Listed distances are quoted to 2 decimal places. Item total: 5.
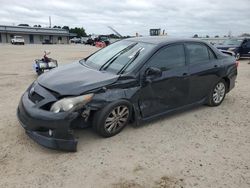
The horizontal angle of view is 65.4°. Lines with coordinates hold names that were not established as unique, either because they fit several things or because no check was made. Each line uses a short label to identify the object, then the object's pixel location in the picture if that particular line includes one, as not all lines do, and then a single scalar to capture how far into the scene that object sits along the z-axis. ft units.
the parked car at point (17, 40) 114.18
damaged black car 8.82
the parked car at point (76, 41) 158.79
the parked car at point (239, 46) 38.37
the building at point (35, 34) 147.03
